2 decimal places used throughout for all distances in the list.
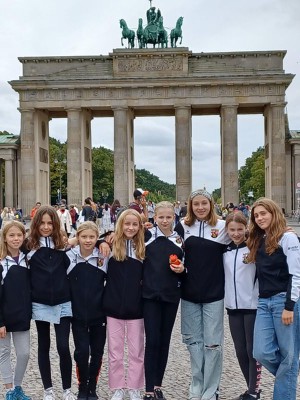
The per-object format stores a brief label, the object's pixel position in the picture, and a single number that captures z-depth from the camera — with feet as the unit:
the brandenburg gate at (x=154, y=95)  194.18
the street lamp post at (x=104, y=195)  373.11
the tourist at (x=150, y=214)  59.96
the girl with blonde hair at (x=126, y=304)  25.25
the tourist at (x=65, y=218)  87.15
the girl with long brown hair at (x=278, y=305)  22.44
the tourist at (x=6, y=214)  104.09
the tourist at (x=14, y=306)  24.75
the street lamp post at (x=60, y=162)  317.75
